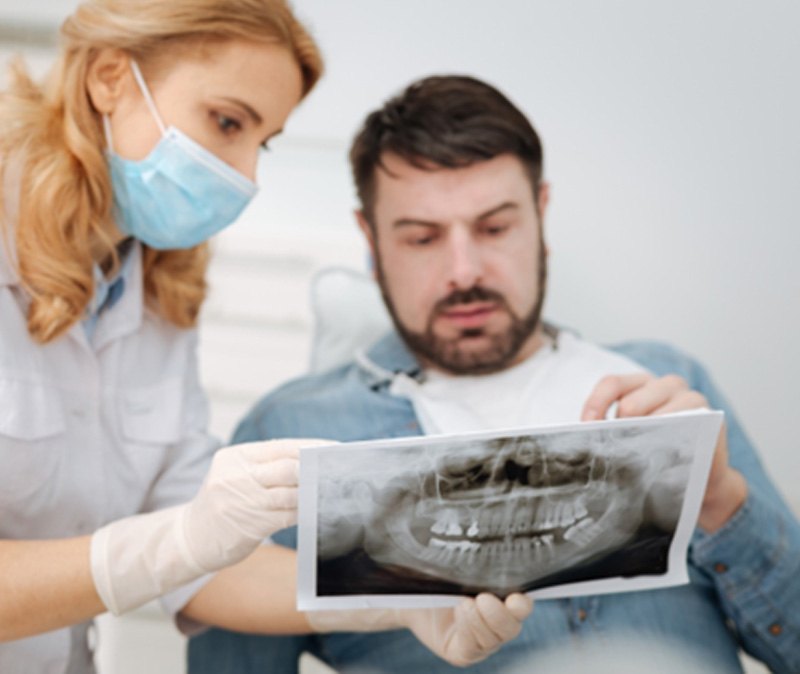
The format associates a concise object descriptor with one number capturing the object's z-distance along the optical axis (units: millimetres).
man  1269
